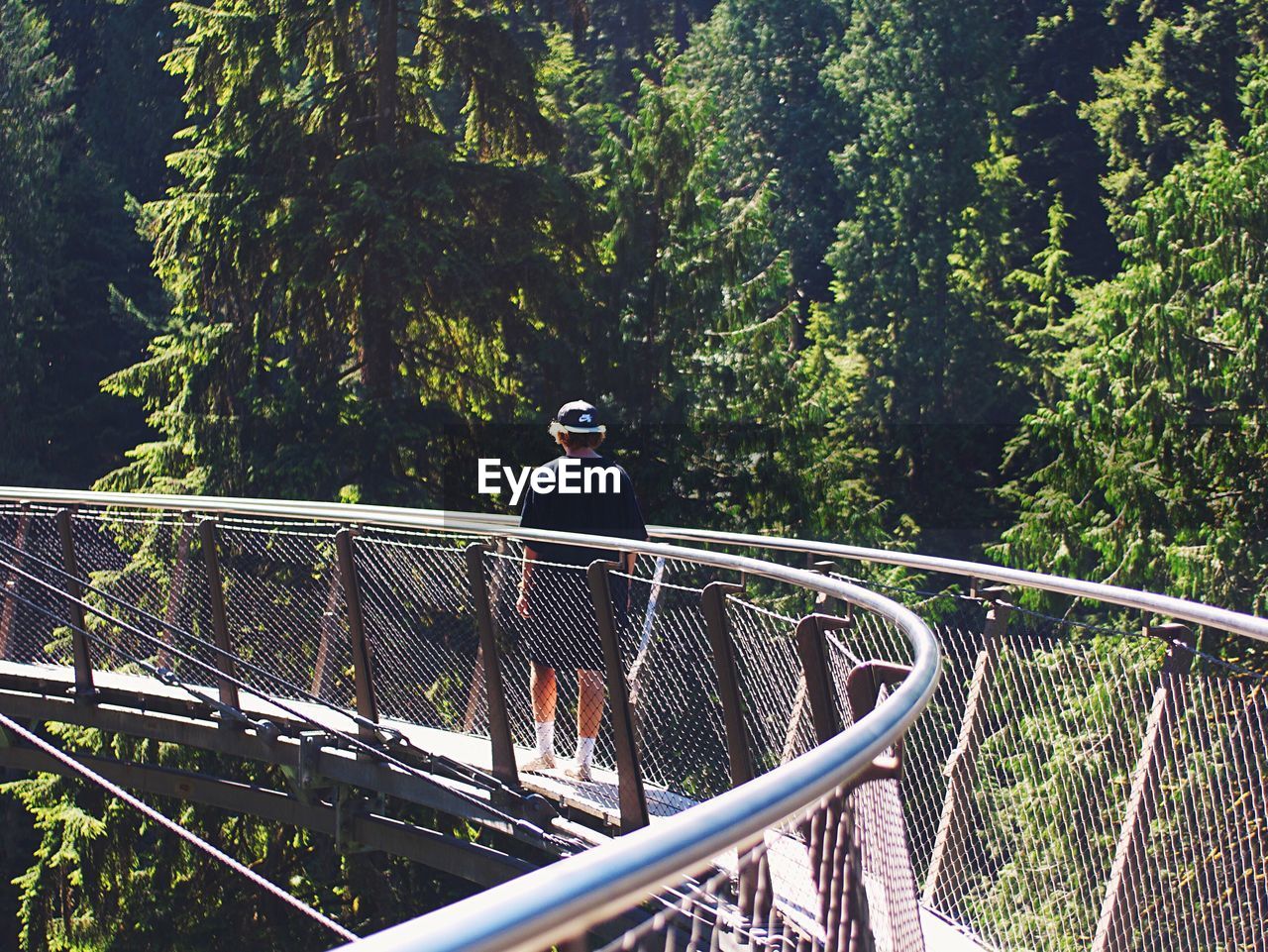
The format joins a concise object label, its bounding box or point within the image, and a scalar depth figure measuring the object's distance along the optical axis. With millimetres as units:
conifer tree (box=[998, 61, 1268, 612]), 22422
